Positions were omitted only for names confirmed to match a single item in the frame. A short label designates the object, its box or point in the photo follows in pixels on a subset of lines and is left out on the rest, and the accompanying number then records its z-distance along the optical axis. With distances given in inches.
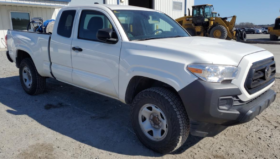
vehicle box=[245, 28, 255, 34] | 1771.4
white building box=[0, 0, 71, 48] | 610.9
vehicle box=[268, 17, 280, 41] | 920.3
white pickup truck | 107.3
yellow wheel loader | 733.3
